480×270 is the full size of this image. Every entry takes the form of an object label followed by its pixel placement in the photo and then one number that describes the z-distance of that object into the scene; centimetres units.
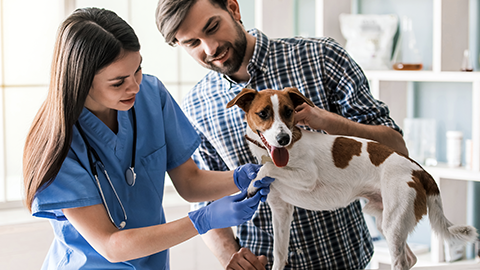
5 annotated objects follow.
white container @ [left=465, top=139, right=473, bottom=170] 221
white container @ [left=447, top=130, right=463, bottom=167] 229
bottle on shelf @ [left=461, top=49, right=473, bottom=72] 220
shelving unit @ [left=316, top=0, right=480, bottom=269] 215
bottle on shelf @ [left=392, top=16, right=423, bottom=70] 241
